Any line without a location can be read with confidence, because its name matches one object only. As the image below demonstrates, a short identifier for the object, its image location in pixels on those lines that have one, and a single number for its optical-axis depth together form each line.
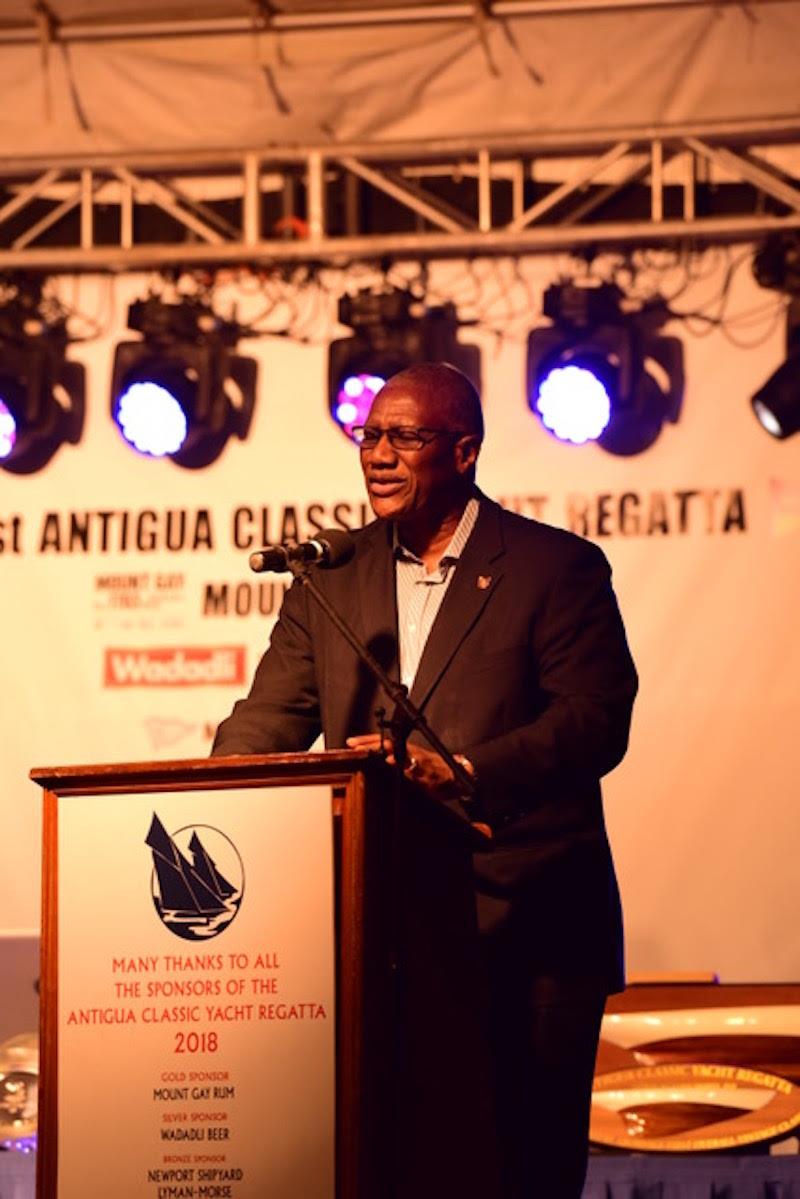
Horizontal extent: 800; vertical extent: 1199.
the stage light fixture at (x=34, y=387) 15.73
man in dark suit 7.52
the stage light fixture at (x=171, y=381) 15.52
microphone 7.31
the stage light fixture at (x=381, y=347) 15.16
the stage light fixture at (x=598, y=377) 15.05
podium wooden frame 6.30
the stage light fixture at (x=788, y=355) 14.87
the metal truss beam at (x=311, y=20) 14.95
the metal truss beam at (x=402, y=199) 14.83
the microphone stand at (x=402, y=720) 6.75
